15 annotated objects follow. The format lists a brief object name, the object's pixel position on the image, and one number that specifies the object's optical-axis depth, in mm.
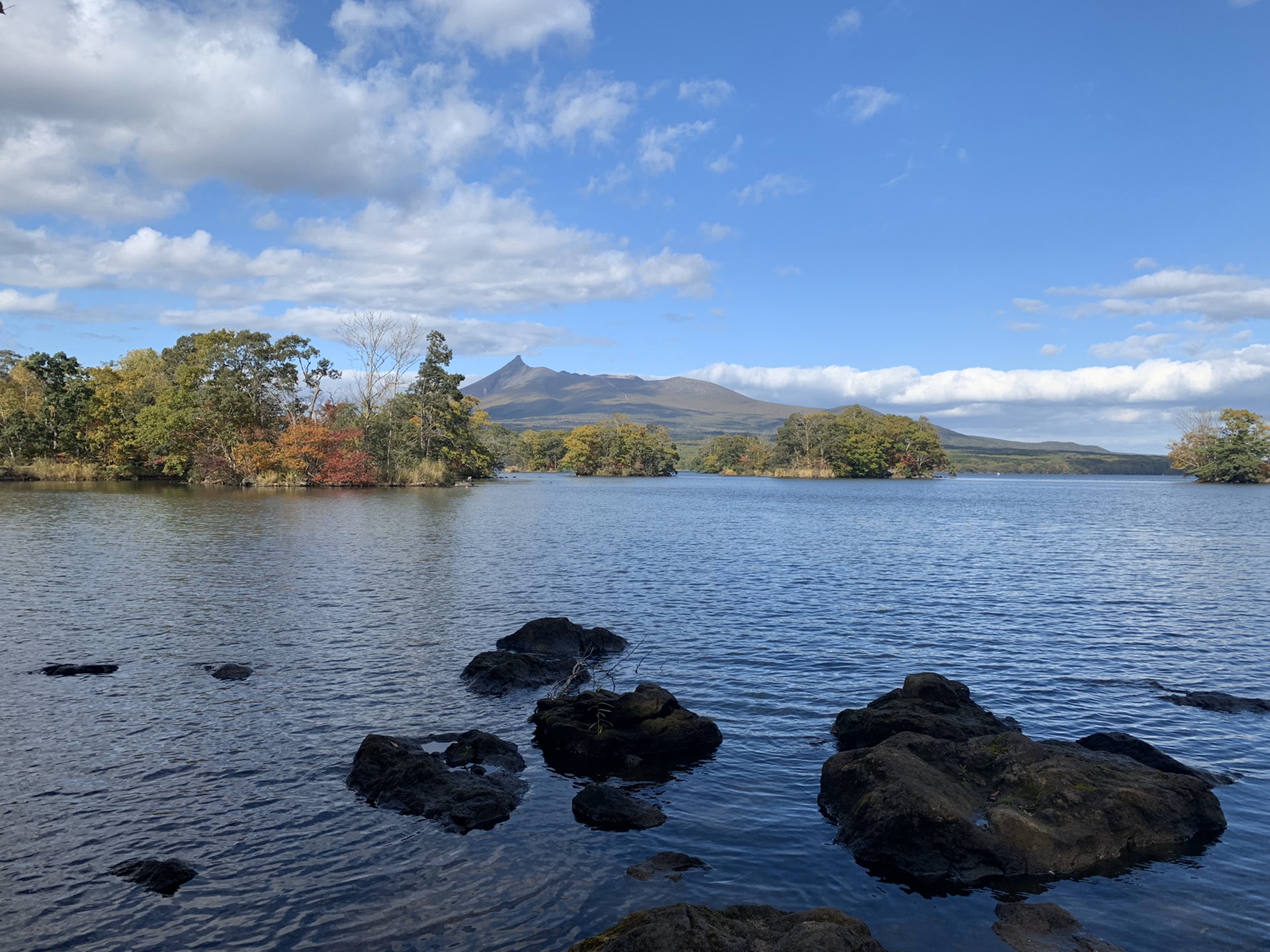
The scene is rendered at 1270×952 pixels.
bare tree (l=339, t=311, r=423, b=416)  99938
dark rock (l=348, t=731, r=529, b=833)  11008
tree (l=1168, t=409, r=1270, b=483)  143250
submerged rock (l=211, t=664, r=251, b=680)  16984
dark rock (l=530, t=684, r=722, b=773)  13516
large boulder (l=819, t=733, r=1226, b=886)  9906
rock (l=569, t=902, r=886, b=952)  6969
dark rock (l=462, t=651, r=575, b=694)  17016
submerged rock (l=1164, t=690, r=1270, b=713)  16016
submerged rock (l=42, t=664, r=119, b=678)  16797
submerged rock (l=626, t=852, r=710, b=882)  9578
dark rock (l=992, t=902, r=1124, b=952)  8148
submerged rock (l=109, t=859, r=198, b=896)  8906
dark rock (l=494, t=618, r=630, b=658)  19734
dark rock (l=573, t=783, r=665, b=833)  11008
